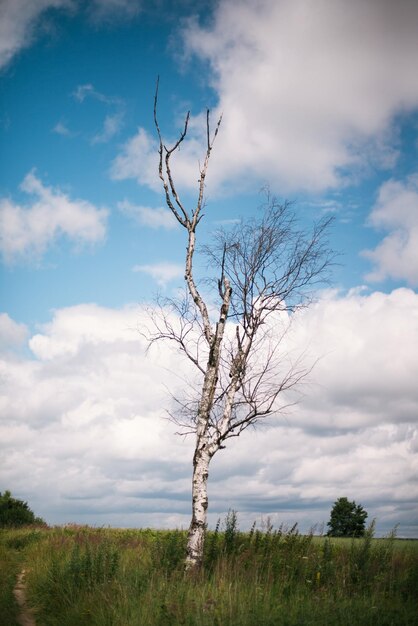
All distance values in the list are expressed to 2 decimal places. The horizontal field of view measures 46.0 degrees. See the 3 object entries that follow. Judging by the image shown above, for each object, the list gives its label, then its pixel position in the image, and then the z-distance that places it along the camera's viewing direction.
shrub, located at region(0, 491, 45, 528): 33.25
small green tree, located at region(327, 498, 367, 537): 30.14
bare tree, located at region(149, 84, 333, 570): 10.51
